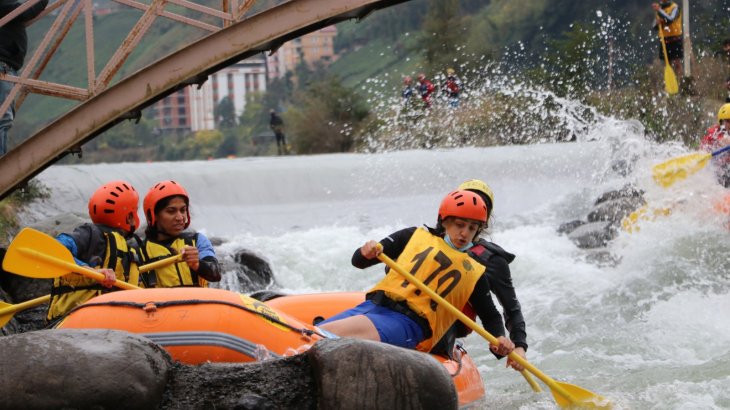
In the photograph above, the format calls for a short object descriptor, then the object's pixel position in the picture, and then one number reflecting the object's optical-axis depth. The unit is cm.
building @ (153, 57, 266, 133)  7919
